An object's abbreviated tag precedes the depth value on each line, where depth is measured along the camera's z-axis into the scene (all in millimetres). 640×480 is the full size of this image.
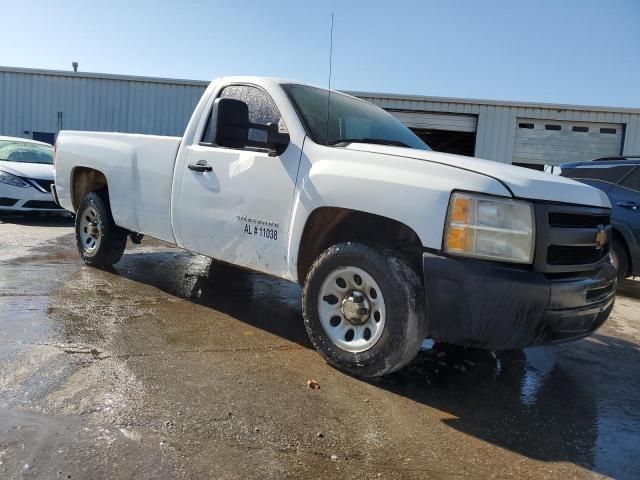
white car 9602
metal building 17797
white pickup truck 2986
